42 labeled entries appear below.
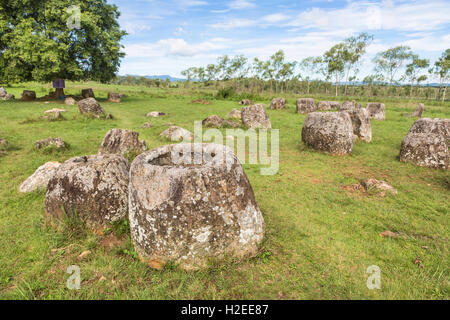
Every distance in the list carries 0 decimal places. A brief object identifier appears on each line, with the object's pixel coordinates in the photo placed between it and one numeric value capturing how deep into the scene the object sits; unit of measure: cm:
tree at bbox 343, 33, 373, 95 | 5275
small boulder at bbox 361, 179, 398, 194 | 630
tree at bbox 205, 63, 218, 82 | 7836
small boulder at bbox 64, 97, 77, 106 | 2183
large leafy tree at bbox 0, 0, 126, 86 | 2047
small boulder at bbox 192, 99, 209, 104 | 3009
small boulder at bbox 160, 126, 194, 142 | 1134
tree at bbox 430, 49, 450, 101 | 5191
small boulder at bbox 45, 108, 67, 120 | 1466
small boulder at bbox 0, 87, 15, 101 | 2297
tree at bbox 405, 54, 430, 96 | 5616
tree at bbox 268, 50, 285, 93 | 6343
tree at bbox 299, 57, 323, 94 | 6736
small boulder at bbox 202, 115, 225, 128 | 1481
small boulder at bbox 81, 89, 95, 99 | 2650
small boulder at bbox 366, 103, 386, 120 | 1936
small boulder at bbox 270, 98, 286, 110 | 2536
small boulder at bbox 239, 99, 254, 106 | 2965
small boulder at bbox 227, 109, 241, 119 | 1909
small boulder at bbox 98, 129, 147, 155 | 893
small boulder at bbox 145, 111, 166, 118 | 1872
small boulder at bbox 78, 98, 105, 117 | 1611
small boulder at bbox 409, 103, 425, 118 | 2050
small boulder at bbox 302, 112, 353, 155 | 952
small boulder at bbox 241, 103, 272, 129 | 1542
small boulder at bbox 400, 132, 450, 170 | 787
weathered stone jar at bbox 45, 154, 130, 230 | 437
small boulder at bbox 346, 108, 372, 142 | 1164
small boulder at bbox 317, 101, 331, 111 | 2525
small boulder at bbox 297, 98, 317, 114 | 2244
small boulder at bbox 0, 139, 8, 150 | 890
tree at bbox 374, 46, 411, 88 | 5578
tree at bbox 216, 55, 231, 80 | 7325
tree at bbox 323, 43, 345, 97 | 5528
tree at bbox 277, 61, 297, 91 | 6550
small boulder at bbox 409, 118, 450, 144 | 1002
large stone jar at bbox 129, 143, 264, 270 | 343
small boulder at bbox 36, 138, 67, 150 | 899
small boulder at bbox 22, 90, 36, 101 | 2305
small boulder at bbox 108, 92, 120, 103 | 2719
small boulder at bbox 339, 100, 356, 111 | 2303
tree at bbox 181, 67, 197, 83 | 8588
